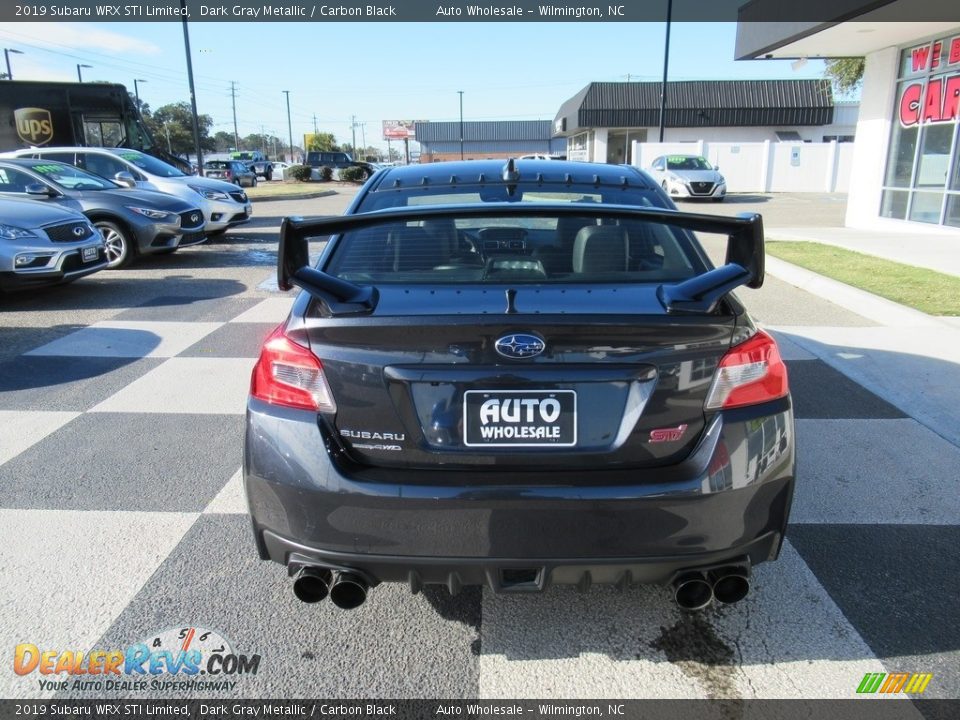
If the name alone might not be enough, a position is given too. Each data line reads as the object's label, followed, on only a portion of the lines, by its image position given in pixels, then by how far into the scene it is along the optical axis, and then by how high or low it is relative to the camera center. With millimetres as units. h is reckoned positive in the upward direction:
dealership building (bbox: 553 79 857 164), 40688 +2906
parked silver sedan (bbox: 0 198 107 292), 7562 -849
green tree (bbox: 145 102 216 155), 84244 +4718
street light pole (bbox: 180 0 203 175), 23031 +2857
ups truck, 17516 +1226
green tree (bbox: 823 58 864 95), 31022 +3953
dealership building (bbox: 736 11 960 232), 13570 +1178
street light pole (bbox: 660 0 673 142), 27312 +3931
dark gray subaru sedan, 2078 -792
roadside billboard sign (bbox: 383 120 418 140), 97581 +4756
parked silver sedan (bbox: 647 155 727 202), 23922 -424
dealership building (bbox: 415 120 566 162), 82625 +2979
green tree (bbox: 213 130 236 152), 120375 +4097
